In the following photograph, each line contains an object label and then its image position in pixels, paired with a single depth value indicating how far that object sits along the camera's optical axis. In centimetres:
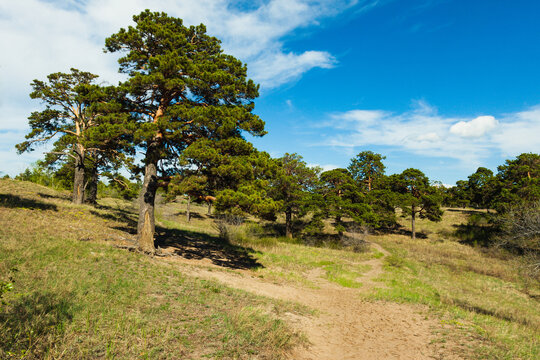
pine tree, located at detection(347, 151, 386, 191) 4991
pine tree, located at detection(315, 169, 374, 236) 3700
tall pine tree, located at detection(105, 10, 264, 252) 1255
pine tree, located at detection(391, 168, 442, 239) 4328
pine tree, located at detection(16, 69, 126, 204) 2130
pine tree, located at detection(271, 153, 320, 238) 3441
